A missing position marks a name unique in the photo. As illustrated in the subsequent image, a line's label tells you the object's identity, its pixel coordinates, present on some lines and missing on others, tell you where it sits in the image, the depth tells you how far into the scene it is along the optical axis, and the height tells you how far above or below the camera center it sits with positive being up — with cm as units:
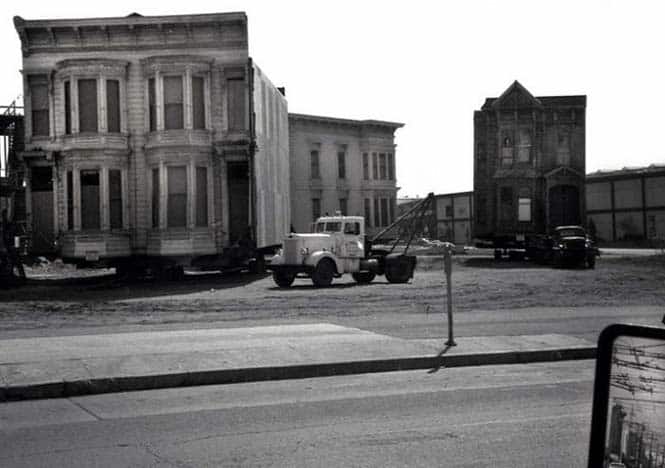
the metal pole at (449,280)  1263 -73
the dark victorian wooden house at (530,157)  4725 +424
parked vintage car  3731 -82
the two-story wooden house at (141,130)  2986 +400
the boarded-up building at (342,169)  5612 +470
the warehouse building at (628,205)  6881 +216
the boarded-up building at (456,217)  8362 +171
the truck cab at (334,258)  2762 -77
